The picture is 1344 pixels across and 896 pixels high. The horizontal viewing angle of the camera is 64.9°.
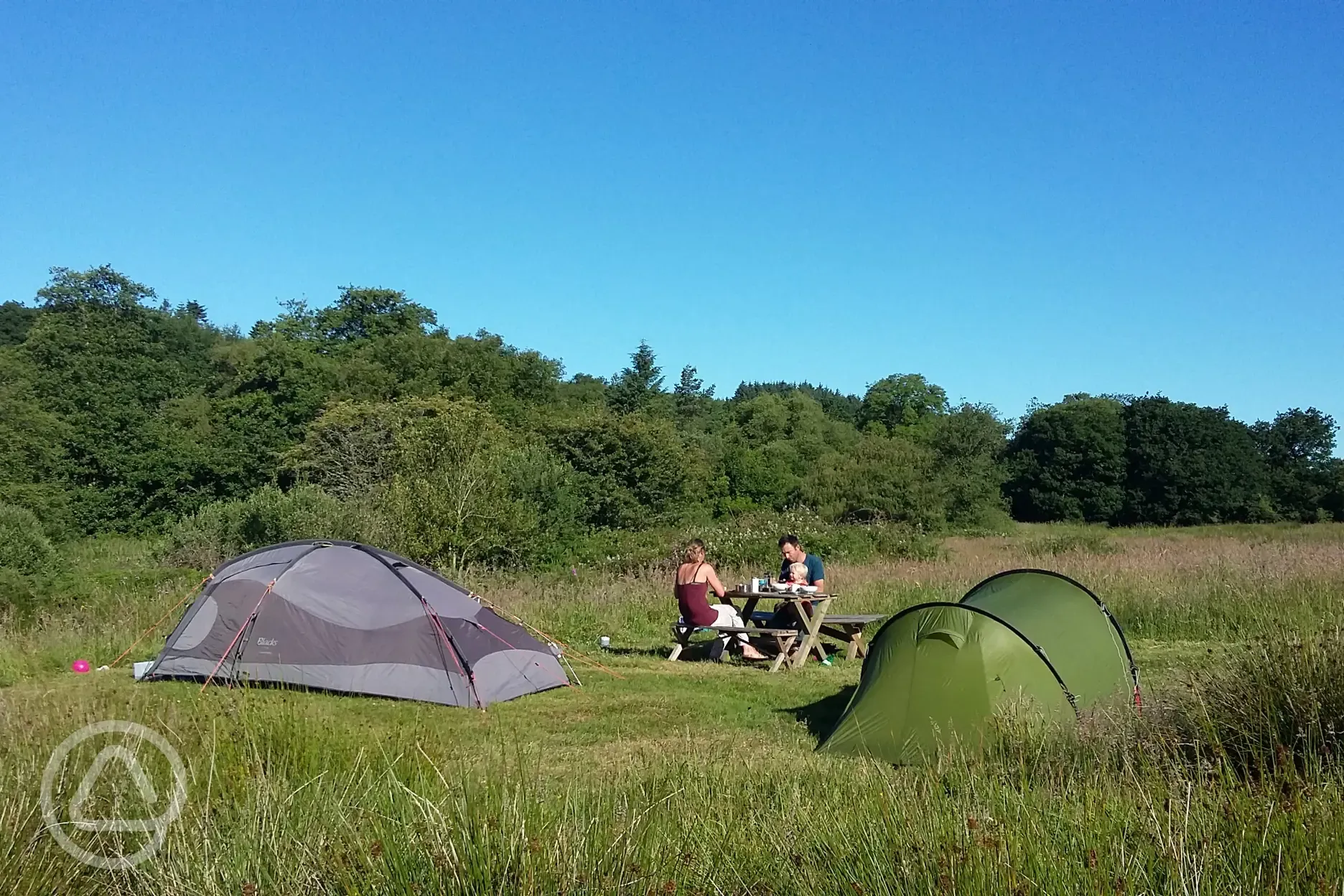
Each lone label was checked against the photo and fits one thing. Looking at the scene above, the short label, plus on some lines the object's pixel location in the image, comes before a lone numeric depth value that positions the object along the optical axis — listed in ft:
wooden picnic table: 34.12
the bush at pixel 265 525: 67.92
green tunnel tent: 21.53
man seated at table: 36.14
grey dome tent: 29.14
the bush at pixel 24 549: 65.16
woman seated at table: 35.35
